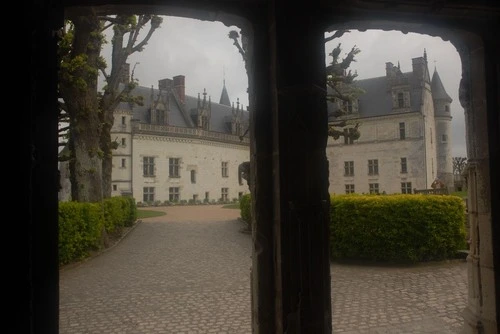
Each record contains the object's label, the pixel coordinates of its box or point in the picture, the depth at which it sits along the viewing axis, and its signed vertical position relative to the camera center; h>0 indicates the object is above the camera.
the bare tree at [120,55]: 11.59 +4.01
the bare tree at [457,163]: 39.28 +2.17
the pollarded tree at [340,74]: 10.80 +3.32
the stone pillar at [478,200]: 2.95 -0.12
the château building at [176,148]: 33.97 +3.98
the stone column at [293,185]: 2.34 +0.02
